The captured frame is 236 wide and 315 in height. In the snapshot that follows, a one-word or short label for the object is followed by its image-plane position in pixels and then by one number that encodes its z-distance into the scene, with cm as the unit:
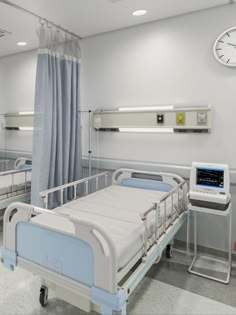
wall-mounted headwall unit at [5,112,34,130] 409
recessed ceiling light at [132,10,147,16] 267
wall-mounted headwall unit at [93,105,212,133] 265
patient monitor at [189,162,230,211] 230
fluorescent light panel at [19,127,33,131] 412
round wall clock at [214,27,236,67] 252
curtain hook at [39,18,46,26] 279
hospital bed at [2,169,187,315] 140
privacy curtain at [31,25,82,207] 268
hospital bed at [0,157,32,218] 306
